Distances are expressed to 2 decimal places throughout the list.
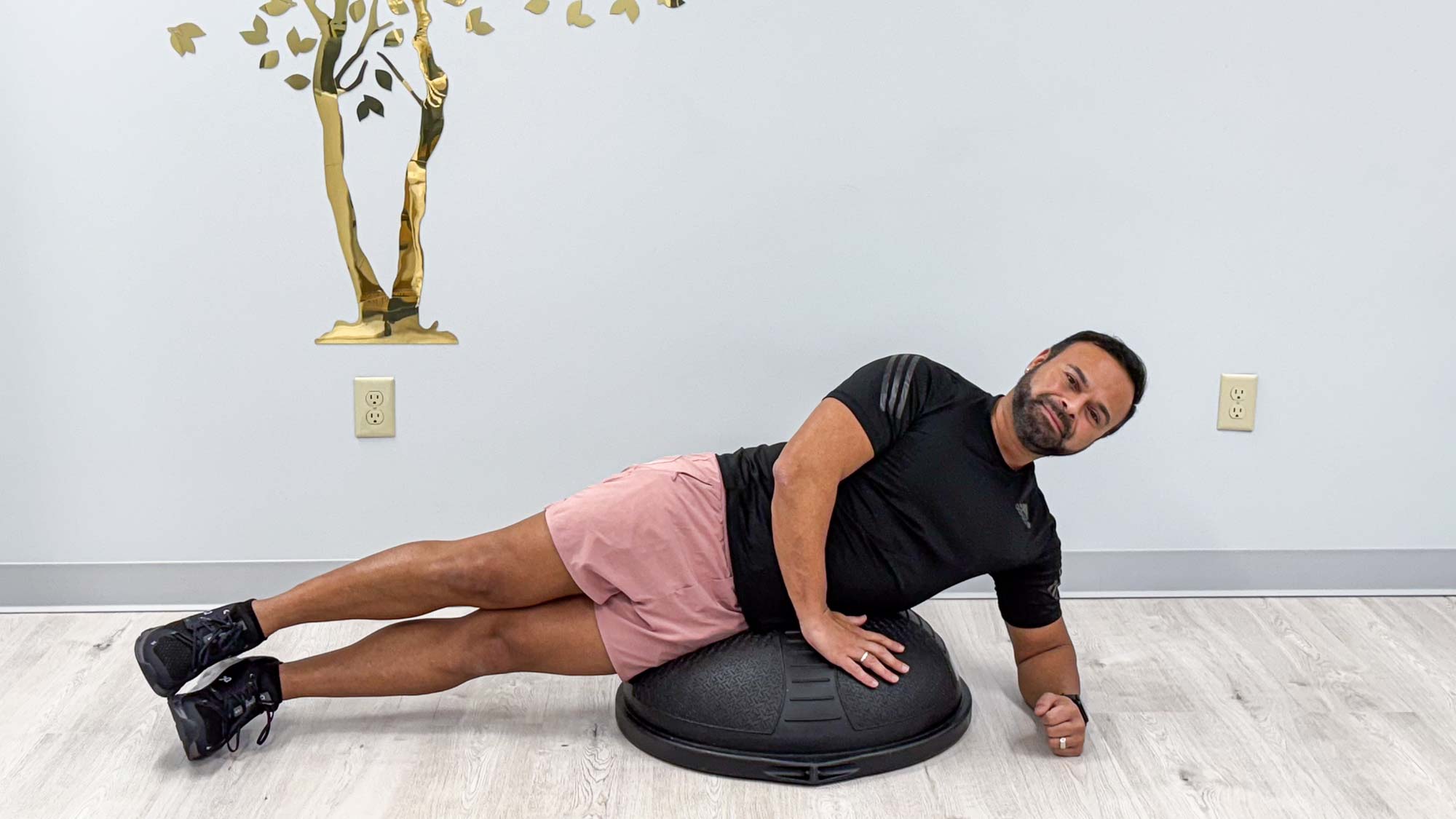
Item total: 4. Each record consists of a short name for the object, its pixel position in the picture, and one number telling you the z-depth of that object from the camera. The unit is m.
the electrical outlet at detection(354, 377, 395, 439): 2.71
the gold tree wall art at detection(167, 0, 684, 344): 2.56
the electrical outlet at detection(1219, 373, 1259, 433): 2.79
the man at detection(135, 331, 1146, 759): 2.07
